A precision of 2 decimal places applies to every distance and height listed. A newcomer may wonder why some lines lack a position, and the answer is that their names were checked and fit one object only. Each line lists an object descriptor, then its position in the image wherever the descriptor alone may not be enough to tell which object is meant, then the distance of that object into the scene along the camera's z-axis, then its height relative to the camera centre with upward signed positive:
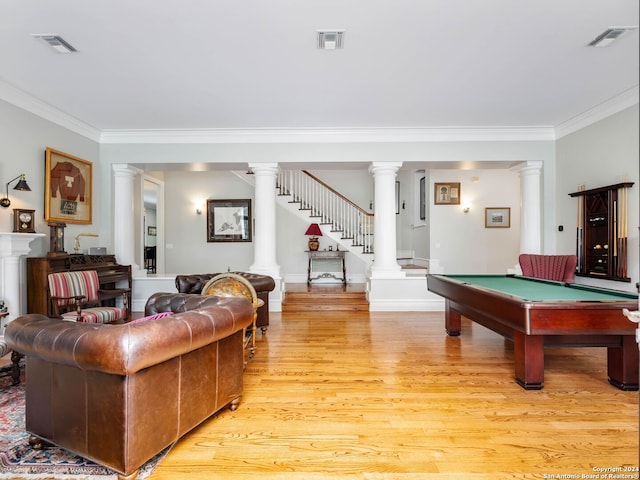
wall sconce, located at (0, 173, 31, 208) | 4.23 +0.63
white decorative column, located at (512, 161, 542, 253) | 6.09 +0.47
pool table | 2.69 -0.68
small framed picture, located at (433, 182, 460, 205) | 8.30 +1.07
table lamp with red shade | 7.83 +0.05
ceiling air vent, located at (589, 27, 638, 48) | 3.19 +1.92
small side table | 8.23 -0.60
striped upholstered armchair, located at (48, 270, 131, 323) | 3.96 -0.76
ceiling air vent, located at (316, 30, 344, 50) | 3.23 +1.92
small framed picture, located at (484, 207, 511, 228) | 8.27 +0.49
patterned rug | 1.91 -1.30
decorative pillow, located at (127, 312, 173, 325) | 2.11 -0.53
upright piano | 4.45 -0.43
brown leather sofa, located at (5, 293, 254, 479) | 1.77 -0.81
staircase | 8.50 +0.72
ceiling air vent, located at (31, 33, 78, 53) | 3.24 +1.91
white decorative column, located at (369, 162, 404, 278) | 6.28 +0.22
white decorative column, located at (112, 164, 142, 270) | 6.25 +0.45
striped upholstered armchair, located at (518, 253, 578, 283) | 4.88 -0.43
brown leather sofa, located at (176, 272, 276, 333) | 4.81 -0.68
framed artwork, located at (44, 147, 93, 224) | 4.90 +0.78
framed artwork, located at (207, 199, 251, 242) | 8.96 +0.47
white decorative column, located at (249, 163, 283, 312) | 6.27 +0.21
